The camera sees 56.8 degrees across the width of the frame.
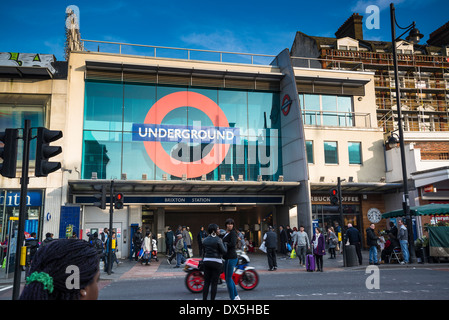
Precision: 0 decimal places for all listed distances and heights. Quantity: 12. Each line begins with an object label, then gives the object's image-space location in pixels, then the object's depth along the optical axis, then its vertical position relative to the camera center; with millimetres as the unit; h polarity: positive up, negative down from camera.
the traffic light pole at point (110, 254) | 15977 -972
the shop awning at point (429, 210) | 18469 +567
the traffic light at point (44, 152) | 7801 +1458
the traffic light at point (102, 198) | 15984 +1170
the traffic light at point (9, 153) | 7957 +1477
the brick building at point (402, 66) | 40641 +15569
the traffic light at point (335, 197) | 17891 +1175
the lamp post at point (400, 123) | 17453 +4471
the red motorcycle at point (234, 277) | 10820 -1318
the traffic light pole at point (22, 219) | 7922 +210
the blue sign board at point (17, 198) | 21969 +1675
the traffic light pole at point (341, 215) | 16958 +364
